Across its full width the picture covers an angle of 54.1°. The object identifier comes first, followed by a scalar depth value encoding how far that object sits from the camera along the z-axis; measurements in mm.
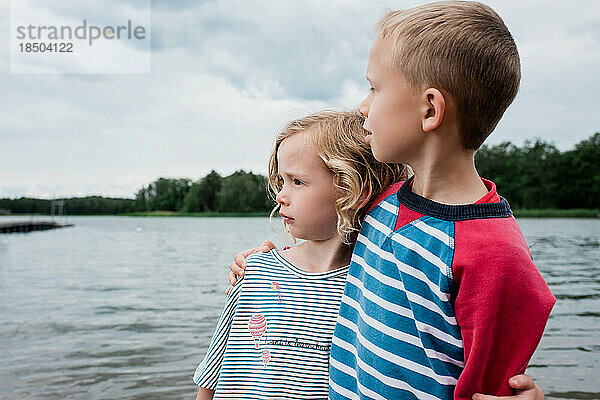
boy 1289
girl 1714
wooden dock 43216
